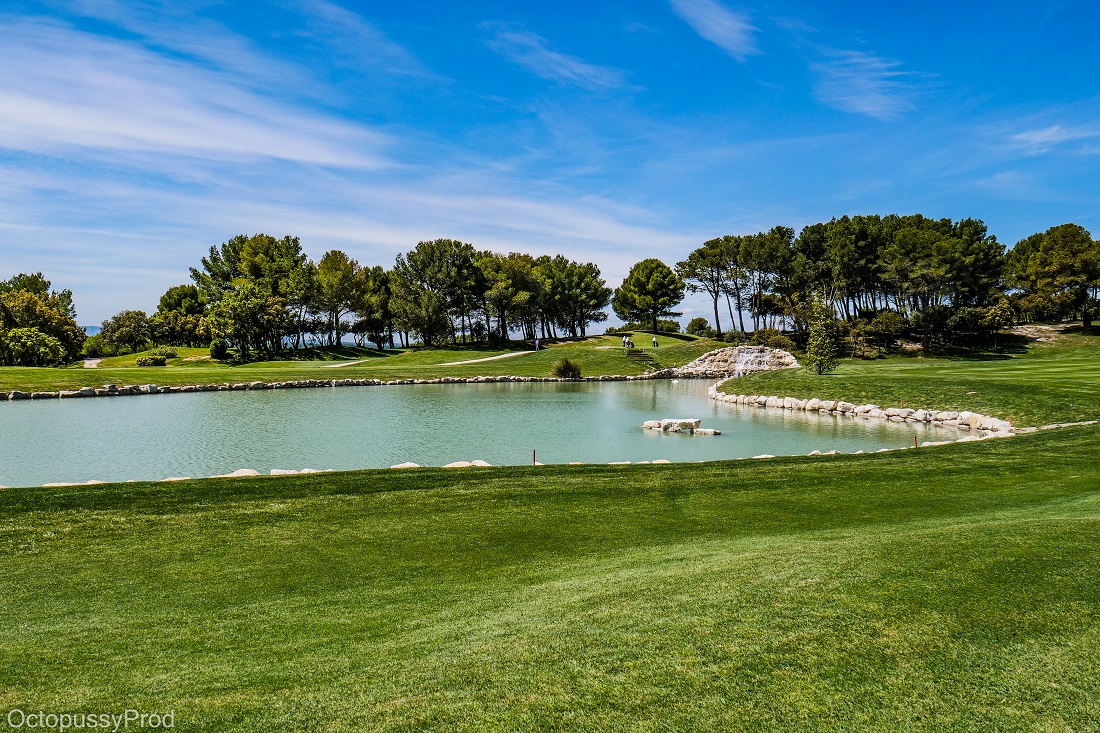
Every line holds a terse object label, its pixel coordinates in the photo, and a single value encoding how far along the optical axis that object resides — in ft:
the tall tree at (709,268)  223.51
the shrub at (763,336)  192.03
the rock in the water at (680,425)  71.51
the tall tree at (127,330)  222.69
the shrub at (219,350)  181.47
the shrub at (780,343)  186.97
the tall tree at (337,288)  217.56
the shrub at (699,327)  248.11
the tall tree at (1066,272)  181.98
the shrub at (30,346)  156.46
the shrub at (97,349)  216.95
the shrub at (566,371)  158.51
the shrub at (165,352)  189.26
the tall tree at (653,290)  263.29
